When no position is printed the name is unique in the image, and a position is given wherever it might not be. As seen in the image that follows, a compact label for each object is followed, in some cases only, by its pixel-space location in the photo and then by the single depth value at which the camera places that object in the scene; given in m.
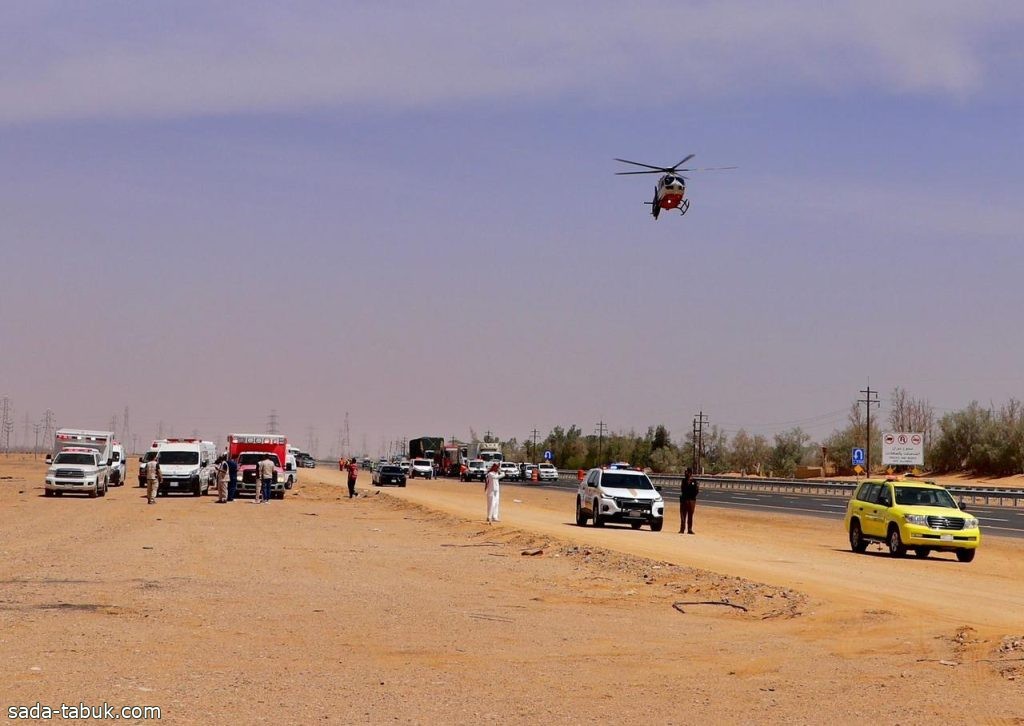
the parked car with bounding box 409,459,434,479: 100.06
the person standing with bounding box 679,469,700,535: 35.38
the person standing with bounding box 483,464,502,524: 37.47
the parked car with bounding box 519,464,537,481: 102.75
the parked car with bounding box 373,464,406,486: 76.81
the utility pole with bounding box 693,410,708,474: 137.88
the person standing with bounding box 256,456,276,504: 48.44
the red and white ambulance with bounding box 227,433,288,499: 53.28
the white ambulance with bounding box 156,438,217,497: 53.34
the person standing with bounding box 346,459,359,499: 54.56
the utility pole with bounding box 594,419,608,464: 162.12
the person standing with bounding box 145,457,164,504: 45.88
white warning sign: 76.50
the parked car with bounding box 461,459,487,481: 96.17
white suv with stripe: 36.88
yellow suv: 27.59
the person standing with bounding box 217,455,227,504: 47.81
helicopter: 39.75
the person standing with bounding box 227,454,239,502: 48.88
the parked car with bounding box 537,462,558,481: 103.18
